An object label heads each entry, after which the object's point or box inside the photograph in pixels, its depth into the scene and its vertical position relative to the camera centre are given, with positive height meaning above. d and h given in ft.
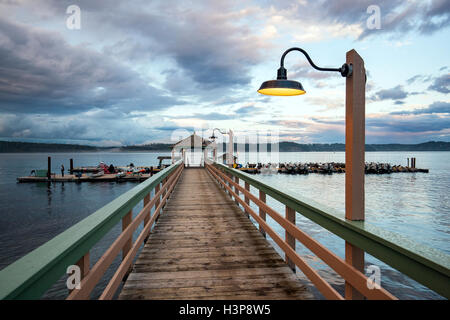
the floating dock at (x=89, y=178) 112.98 -10.13
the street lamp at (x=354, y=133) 6.76 +0.61
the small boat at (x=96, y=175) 115.31 -8.76
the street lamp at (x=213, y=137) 64.91 +4.96
